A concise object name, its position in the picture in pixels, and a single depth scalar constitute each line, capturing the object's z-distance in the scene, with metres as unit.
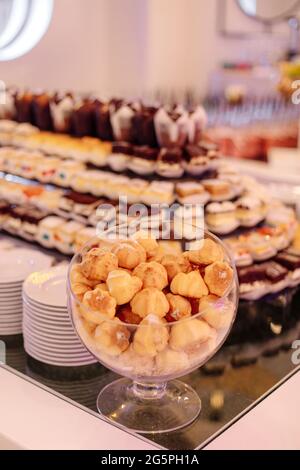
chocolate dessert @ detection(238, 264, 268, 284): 2.00
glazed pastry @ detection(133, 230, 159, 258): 1.52
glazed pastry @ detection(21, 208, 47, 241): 2.46
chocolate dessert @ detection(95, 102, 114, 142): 2.54
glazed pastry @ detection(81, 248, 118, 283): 1.42
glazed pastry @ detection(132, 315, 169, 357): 1.30
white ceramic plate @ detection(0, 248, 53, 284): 1.96
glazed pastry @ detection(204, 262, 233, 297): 1.40
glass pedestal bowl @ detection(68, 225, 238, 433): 1.31
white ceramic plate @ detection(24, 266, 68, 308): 1.73
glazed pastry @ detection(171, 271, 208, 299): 1.38
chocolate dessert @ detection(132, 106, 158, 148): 2.30
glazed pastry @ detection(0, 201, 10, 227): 2.62
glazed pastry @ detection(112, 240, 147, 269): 1.46
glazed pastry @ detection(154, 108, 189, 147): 2.22
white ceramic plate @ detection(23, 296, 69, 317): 1.68
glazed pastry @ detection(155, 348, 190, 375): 1.33
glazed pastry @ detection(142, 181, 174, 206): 2.13
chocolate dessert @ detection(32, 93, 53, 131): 2.86
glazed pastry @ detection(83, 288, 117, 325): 1.34
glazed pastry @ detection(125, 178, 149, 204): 2.19
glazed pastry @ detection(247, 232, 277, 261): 2.08
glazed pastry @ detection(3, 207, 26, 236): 2.53
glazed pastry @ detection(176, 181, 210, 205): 2.14
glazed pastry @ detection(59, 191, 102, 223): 2.31
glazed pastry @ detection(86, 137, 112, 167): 2.43
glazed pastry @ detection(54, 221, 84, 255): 2.28
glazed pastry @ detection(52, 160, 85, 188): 2.46
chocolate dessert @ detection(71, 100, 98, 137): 2.63
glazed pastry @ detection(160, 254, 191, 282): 1.44
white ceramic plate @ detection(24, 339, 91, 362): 1.72
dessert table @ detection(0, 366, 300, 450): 1.39
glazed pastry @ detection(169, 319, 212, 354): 1.31
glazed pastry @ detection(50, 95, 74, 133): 2.74
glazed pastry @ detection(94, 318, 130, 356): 1.32
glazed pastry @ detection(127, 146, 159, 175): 2.24
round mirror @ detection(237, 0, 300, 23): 6.35
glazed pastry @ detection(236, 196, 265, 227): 2.19
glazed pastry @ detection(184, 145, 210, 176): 2.21
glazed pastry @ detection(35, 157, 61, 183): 2.55
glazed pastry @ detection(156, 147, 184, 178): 2.19
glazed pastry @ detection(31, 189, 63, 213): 2.49
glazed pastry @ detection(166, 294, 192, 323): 1.36
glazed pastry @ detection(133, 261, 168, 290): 1.39
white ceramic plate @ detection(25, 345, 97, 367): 1.72
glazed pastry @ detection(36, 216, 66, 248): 2.35
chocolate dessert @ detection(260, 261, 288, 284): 2.03
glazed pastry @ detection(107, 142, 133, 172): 2.33
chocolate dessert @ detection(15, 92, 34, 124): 2.95
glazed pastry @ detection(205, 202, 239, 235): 2.12
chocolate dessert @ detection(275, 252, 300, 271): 2.10
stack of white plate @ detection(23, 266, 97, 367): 1.69
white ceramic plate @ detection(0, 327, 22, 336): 1.91
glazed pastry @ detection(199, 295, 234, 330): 1.35
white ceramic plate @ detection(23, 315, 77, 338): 1.69
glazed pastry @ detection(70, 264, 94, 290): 1.45
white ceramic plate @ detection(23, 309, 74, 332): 1.69
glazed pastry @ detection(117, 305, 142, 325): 1.35
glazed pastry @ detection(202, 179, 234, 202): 2.19
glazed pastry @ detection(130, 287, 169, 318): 1.33
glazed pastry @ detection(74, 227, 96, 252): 2.21
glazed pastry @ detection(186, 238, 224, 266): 1.47
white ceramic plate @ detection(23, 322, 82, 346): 1.71
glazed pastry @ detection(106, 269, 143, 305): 1.35
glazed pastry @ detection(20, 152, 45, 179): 2.62
